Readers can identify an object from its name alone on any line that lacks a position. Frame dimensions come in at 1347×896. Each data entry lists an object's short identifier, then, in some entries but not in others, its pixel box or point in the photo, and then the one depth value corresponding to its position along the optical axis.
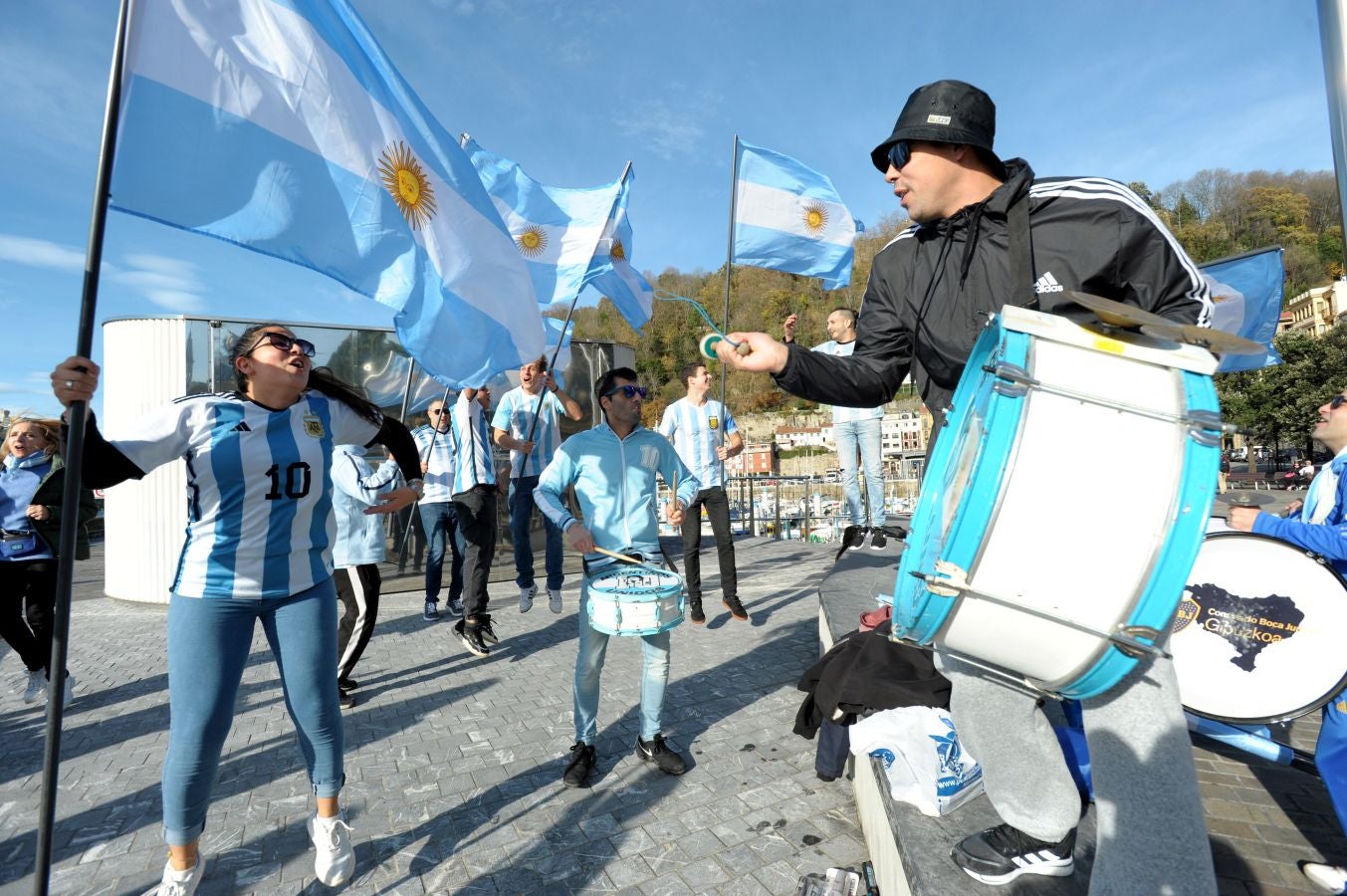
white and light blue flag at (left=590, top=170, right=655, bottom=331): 7.80
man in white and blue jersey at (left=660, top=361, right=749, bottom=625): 6.69
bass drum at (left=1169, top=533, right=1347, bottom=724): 2.65
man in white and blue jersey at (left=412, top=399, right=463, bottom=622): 6.90
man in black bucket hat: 1.52
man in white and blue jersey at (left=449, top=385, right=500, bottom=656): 6.11
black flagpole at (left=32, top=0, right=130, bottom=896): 1.97
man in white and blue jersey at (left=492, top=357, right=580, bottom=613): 7.09
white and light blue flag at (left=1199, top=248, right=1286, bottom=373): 7.91
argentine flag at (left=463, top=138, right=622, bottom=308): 7.33
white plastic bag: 2.34
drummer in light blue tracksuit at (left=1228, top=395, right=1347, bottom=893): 2.35
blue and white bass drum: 1.42
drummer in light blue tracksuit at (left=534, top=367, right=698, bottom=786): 3.53
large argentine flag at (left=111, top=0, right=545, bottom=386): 2.68
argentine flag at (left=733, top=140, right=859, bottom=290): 8.22
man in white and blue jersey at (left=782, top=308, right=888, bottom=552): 6.02
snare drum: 3.29
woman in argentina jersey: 2.42
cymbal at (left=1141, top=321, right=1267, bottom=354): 1.41
